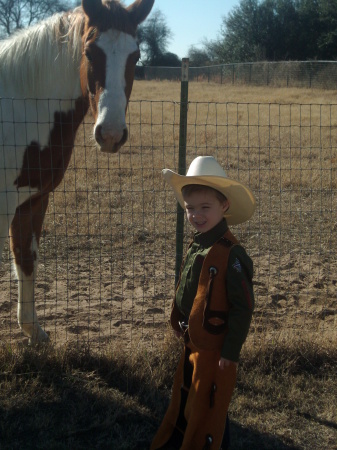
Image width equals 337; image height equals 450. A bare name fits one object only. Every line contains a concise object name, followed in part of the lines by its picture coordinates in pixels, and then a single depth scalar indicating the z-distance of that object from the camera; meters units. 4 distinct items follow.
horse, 3.31
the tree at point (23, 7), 39.03
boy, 2.39
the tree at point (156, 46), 46.72
